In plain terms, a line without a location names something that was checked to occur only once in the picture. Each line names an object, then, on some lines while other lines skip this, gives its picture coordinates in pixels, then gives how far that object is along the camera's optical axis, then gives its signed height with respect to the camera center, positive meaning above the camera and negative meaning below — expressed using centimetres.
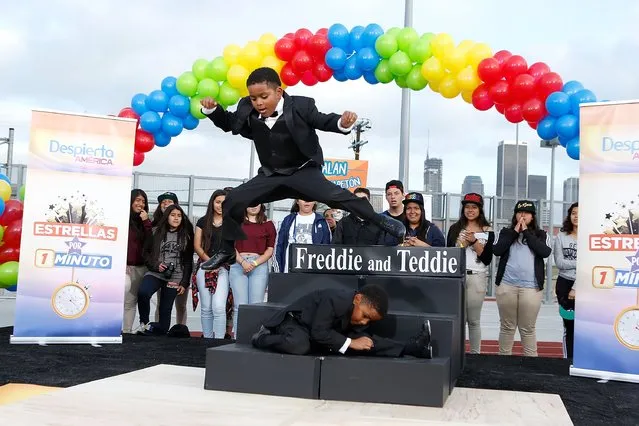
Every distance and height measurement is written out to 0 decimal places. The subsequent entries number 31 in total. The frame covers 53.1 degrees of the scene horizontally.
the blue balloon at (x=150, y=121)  697 +127
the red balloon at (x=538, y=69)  605 +178
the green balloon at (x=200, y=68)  689 +186
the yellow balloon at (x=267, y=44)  676 +211
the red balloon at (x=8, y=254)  675 -23
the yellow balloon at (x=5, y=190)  665 +43
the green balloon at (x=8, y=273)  662 -43
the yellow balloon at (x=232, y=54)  675 +198
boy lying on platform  402 -52
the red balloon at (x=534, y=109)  606 +140
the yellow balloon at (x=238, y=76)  666 +174
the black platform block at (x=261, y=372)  399 -82
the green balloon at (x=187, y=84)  688 +167
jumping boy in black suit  441 +69
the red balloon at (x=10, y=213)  679 +20
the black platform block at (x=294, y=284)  508 -31
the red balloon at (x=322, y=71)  674 +185
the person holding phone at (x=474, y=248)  616 +6
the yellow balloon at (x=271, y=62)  673 +192
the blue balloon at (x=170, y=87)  698 +166
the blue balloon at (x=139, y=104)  704 +148
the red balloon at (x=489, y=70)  610 +177
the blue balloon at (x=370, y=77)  669 +181
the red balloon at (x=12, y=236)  672 -4
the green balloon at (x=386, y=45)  637 +204
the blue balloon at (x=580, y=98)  576 +145
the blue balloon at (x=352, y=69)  660 +185
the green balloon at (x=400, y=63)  639 +188
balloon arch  603 +177
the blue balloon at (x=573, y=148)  588 +102
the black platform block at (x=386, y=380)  382 -79
